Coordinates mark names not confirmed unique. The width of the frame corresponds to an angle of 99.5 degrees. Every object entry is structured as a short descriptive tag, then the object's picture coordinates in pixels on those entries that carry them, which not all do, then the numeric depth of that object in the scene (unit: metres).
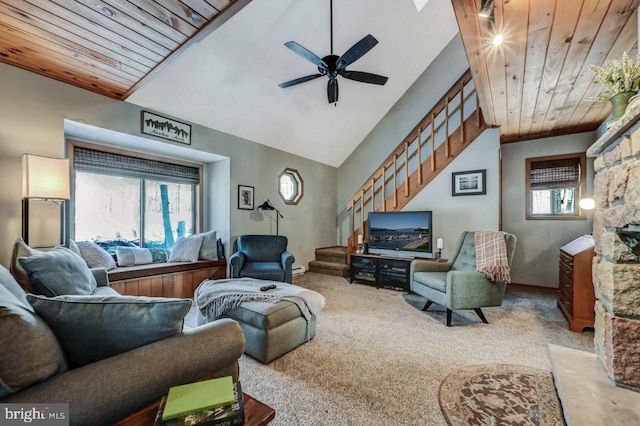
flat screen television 4.31
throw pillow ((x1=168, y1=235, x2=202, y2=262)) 3.92
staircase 5.17
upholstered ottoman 2.09
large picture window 3.44
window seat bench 3.19
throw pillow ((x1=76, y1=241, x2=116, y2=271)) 3.13
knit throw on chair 2.77
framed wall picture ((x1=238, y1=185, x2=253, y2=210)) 4.45
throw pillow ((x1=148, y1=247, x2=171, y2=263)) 3.81
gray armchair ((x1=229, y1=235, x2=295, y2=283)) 3.62
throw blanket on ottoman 2.29
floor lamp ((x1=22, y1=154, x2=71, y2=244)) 2.26
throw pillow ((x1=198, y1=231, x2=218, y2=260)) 4.11
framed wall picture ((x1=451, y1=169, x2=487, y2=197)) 4.20
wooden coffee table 0.81
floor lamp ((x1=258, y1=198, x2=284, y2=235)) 4.63
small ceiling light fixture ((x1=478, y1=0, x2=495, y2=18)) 1.60
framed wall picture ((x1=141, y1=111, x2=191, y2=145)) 3.33
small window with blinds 4.16
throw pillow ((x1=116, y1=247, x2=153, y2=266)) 3.47
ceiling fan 2.61
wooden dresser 2.61
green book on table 0.80
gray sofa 0.78
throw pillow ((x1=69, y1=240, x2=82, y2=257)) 2.96
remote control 2.53
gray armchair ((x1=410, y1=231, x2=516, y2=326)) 2.77
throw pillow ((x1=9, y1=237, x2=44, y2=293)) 1.70
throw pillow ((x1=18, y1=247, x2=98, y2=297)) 1.60
